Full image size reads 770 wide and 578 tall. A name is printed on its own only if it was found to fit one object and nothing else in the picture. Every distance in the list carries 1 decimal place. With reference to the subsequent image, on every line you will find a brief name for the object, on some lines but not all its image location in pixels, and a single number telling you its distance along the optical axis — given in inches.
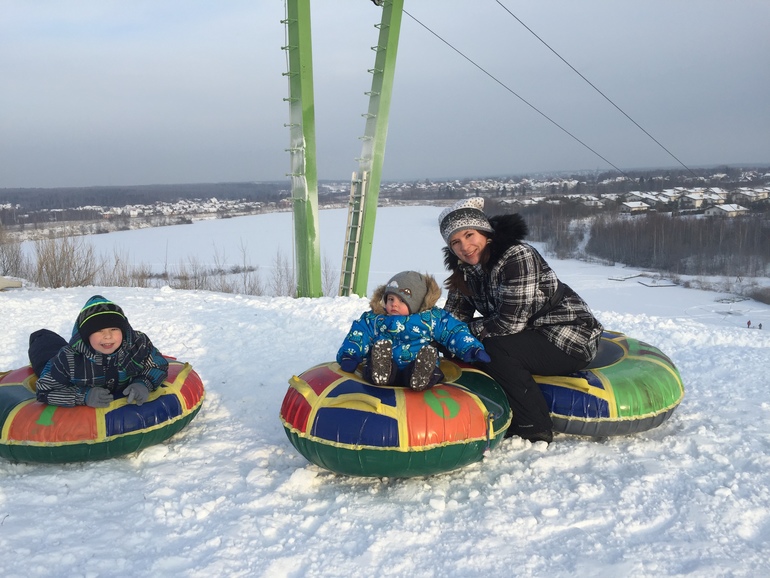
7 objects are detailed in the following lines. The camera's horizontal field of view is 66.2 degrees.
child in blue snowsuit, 131.6
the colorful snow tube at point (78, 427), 124.7
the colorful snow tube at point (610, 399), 137.8
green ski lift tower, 340.5
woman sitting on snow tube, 137.2
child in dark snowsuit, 130.0
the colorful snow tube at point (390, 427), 112.5
